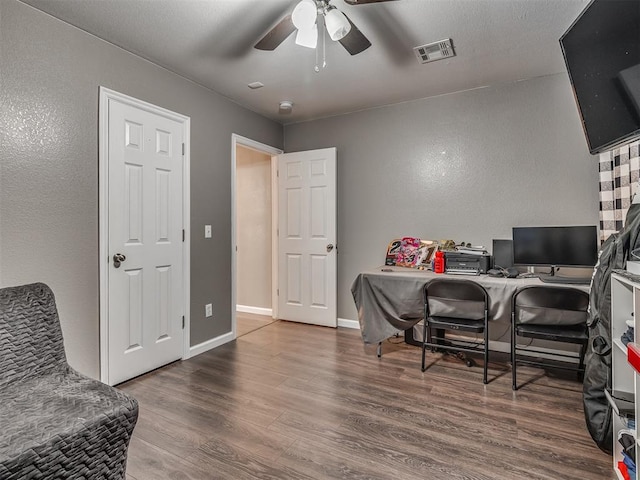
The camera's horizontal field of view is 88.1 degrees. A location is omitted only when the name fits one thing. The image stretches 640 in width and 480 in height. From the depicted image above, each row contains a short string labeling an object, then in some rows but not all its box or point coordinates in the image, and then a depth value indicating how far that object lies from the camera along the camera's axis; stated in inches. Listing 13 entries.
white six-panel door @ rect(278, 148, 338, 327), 155.2
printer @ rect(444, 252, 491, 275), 113.7
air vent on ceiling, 97.0
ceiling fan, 70.3
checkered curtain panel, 81.6
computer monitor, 101.8
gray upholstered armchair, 41.9
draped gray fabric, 112.7
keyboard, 95.0
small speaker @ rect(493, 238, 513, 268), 120.3
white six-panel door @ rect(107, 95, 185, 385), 97.8
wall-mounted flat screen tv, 49.9
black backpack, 62.4
